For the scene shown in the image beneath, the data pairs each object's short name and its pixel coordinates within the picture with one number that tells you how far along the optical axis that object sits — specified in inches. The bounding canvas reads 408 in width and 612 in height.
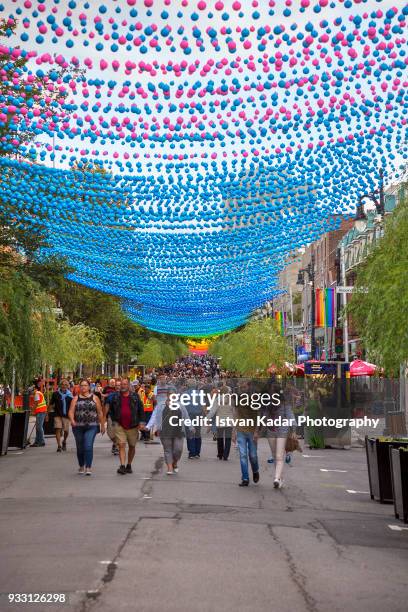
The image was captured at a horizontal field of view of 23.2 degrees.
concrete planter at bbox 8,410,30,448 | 1021.2
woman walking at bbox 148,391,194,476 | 741.9
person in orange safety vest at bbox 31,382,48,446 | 1070.9
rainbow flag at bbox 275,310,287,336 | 2908.5
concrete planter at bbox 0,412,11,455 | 951.0
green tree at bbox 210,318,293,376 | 2593.5
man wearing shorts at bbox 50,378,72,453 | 968.9
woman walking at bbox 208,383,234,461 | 869.8
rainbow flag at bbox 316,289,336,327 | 1851.6
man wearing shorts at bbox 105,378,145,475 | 731.2
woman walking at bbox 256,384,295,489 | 660.1
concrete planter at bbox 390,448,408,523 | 486.6
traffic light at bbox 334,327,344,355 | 1541.6
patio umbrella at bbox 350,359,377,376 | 1526.8
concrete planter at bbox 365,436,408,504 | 583.5
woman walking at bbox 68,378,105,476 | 721.0
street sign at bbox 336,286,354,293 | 1611.3
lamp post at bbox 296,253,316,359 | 1920.5
